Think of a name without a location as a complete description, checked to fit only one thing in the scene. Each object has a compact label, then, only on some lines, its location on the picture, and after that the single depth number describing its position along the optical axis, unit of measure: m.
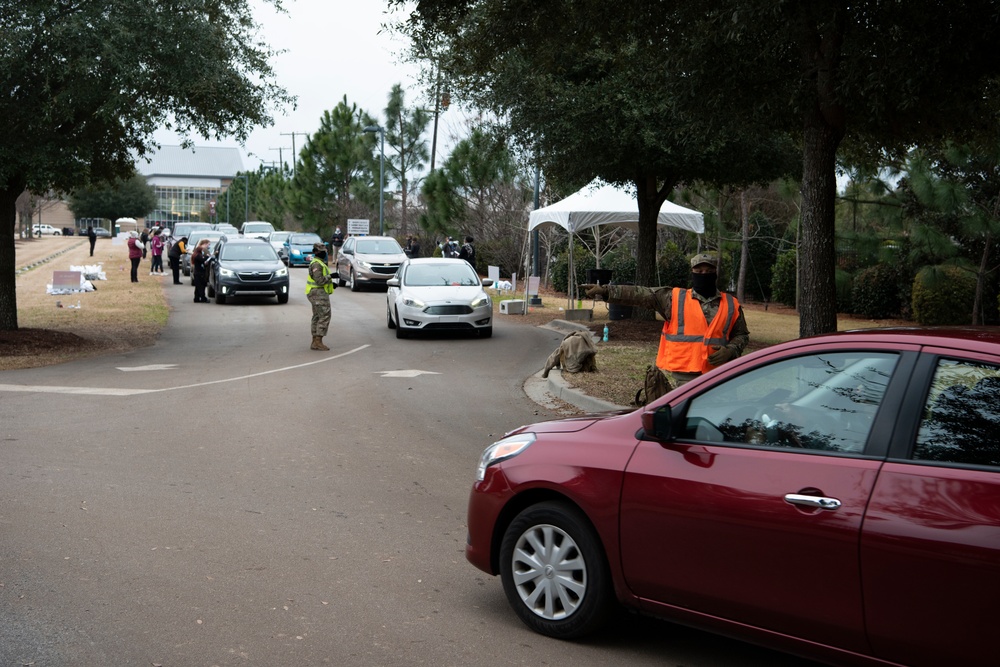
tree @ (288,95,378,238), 61.47
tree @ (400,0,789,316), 12.20
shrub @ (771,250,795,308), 30.53
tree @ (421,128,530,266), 38.41
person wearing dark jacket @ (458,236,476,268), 34.31
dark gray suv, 28.86
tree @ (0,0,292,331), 15.69
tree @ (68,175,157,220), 120.06
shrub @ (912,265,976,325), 22.92
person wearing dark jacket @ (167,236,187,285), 37.09
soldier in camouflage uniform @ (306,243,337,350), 18.58
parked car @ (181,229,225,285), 40.75
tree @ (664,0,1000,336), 9.79
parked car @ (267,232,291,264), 50.81
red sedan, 3.68
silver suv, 34.56
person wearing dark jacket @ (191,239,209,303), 29.62
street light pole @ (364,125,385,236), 45.97
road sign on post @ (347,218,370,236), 48.72
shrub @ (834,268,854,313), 26.55
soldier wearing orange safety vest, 7.87
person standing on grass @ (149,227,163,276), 42.28
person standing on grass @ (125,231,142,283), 35.34
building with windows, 158.75
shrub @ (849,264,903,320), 26.20
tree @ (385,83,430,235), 53.81
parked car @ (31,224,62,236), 130.30
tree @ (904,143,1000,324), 18.73
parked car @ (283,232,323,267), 48.90
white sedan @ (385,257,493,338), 20.66
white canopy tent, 23.41
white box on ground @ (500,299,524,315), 27.48
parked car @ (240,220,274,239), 52.78
